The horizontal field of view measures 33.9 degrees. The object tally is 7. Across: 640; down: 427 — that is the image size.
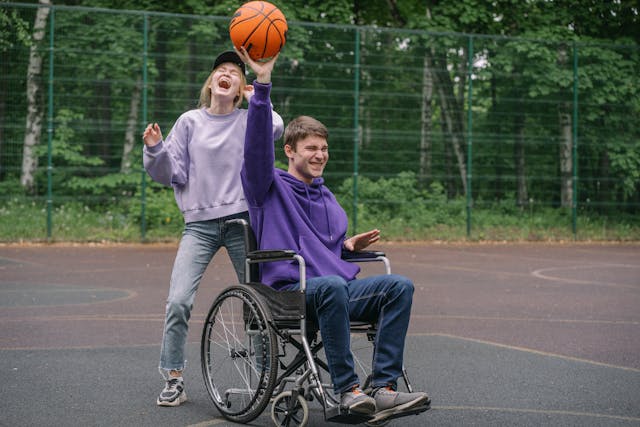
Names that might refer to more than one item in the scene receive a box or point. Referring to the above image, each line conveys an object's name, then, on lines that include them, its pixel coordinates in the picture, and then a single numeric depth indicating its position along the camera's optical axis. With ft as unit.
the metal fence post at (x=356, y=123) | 53.42
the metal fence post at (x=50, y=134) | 48.29
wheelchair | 14.40
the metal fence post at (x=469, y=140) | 55.77
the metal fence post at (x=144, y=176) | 49.90
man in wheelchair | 14.19
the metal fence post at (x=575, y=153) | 57.98
